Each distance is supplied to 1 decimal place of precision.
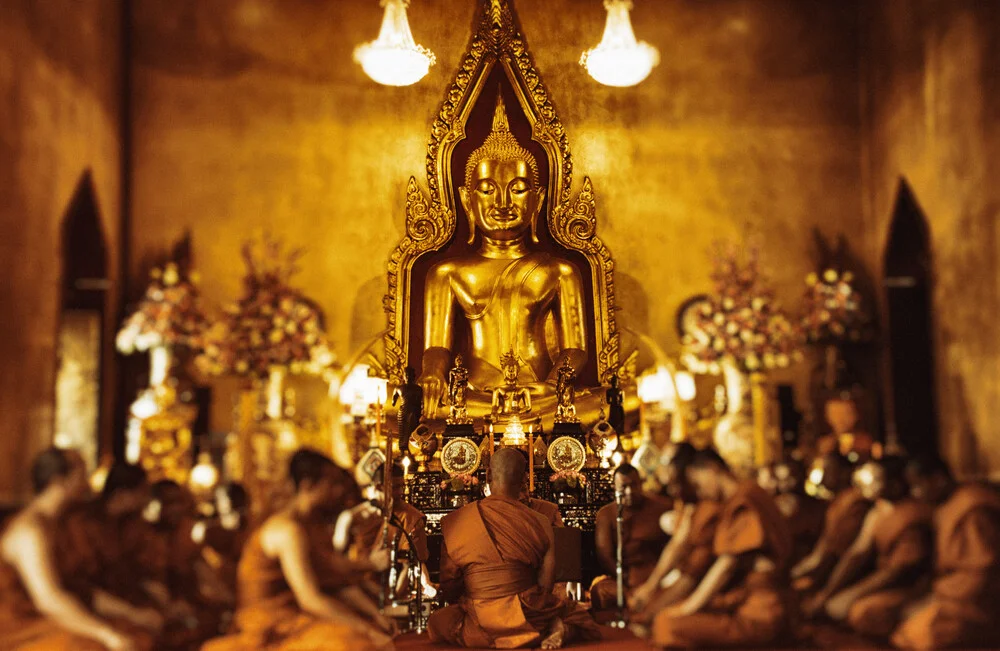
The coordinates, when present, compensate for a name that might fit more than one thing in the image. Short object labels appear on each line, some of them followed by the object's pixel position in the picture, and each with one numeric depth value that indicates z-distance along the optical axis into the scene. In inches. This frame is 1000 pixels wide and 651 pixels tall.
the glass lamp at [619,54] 287.7
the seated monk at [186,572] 209.3
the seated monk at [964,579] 191.8
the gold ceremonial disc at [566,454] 250.4
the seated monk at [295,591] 187.5
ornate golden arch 296.0
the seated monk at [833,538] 213.9
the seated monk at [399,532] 224.1
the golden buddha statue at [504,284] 301.3
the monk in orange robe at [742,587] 197.2
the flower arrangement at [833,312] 276.2
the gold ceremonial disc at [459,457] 249.3
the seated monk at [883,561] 200.4
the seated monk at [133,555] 197.0
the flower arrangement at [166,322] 256.2
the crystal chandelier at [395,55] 285.0
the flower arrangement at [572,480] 253.0
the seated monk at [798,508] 221.0
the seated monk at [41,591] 175.6
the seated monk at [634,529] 223.3
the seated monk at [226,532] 215.8
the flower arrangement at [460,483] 252.1
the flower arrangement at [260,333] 255.1
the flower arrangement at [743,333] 254.1
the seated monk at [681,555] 206.4
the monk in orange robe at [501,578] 209.6
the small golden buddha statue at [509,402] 275.7
